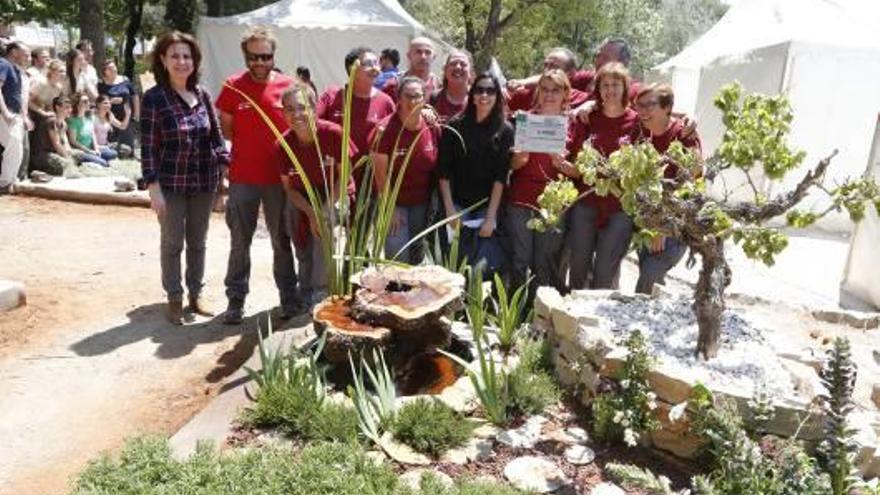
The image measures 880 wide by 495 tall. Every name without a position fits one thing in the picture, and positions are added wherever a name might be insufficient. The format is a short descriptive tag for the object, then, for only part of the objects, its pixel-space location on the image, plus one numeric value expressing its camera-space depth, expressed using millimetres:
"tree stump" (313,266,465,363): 3473
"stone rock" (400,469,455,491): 2805
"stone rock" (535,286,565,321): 3842
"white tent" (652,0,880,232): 8422
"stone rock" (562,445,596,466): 3045
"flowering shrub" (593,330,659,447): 3021
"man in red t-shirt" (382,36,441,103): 5441
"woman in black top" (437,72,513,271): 4363
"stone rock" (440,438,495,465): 3012
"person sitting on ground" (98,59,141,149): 11625
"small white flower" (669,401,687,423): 2918
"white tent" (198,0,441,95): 12906
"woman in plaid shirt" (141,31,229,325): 4312
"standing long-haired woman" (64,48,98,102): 10852
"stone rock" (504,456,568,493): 2861
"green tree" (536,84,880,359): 2902
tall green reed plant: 3756
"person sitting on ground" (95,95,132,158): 10775
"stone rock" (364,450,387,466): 2889
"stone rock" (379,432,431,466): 2963
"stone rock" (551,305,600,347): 3527
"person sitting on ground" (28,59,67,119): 8992
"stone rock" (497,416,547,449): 3148
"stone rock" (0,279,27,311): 4801
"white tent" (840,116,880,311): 6066
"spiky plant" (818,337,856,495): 2520
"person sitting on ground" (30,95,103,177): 9008
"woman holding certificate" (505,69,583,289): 4215
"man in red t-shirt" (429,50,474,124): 4742
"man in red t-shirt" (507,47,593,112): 5016
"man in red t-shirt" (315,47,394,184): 4660
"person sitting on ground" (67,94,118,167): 10070
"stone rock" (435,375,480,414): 3352
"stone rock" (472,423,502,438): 3193
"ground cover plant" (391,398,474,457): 3041
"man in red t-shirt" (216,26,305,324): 4406
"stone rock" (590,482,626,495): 2828
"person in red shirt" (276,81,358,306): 4156
